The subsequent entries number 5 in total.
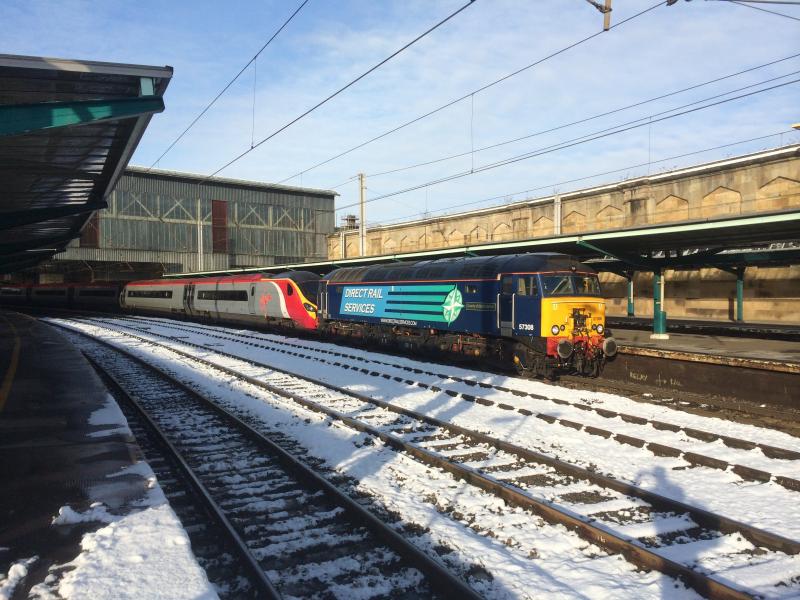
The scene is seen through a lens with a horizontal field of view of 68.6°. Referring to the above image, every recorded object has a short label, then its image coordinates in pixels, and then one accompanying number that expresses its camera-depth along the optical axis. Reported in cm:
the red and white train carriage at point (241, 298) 2653
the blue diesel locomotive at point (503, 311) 1476
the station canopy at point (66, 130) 879
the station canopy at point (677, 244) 1448
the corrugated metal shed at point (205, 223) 4988
